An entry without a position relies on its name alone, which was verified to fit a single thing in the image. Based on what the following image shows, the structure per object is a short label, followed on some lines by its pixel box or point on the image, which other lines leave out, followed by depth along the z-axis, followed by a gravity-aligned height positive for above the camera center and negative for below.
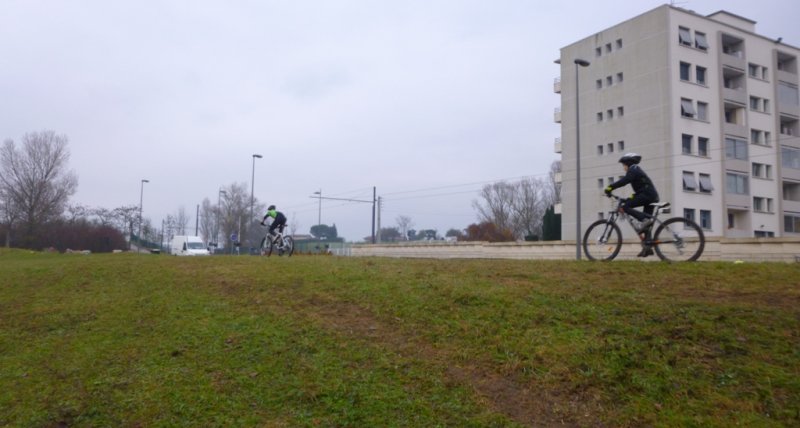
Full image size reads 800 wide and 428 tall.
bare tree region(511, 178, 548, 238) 77.06 +5.23
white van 48.94 +0.03
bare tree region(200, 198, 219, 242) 95.19 +3.77
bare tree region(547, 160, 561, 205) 74.78 +7.60
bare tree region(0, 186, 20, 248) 58.81 +3.07
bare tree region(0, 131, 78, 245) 59.69 +5.62
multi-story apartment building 46.25 +10.84
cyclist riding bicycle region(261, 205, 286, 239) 19.31 +0.94
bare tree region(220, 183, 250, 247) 80.25 +5.02
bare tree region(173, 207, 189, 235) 86.61 +3.00
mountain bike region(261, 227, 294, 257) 19.53 +0.14
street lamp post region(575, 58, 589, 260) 24.58 +3.46
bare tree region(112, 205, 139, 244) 70.88 +3.20
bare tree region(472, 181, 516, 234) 79.19 +6.04
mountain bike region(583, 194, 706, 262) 9.80 +0.25
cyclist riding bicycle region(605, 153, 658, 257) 9.88 +1.00
